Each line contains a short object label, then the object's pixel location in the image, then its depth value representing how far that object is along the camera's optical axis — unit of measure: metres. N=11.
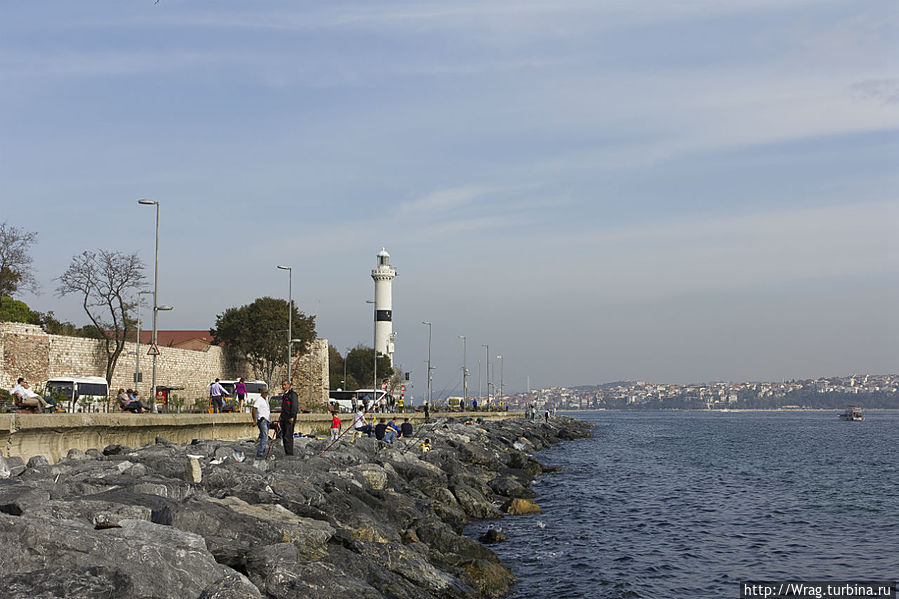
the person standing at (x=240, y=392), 32.00
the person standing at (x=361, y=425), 27.06
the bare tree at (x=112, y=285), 43.47
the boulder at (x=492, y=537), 17.69
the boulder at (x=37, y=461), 13.60
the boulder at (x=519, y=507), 22.14
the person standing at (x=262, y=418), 18.23
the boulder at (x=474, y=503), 20.77
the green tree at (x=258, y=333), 58.62
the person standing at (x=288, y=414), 17.61
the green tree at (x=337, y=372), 90.31
